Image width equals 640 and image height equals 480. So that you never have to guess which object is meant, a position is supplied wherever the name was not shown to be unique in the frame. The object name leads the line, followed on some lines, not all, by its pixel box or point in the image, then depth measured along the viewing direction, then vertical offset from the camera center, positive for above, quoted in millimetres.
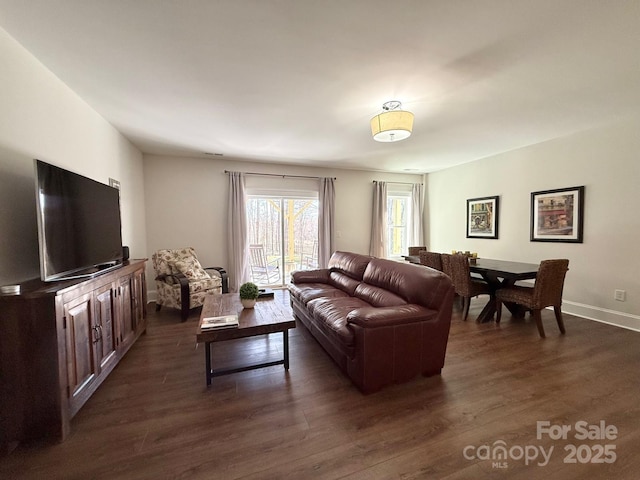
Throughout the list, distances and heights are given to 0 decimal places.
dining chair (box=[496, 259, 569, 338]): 2975 -766
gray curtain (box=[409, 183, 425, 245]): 6430 +399
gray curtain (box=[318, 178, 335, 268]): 5586 +186
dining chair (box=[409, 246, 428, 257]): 5602 -508
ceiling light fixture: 2488 +999
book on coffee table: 2082 -771
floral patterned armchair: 3572 -766
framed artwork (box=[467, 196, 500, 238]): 4840 +192
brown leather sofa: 1988 -823
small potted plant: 2621 -678
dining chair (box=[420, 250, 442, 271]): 3982 -502
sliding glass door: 5301 -170
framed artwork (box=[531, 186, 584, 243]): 3691 +175
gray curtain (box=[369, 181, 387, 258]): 5984 +170
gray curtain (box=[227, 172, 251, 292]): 4930 -54
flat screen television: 1740 +37
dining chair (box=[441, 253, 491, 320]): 3586 -772
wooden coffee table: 2080 -810
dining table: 3234 -607
